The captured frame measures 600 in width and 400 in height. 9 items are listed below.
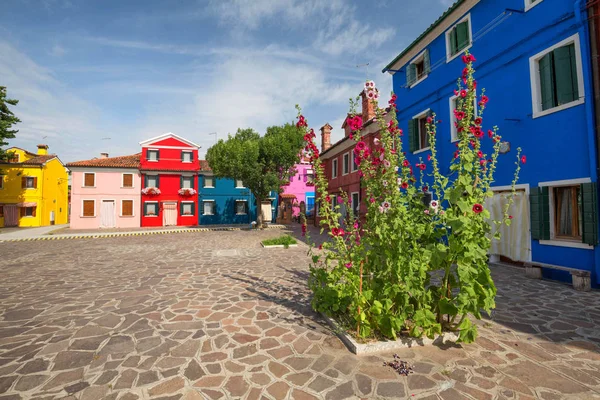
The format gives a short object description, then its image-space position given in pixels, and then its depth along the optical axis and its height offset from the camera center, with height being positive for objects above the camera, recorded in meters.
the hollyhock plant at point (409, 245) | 3.42 -0.51
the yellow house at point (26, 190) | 28.36 +2.65
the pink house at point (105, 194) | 26.12 +1.86
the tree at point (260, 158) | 21.05 +4.18
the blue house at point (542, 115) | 6.76 +2.54
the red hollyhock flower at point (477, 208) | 3.25 -0.01
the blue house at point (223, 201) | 29.25 +1.12
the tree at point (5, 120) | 22.71 +8.04
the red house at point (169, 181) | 27.50 +3.18
